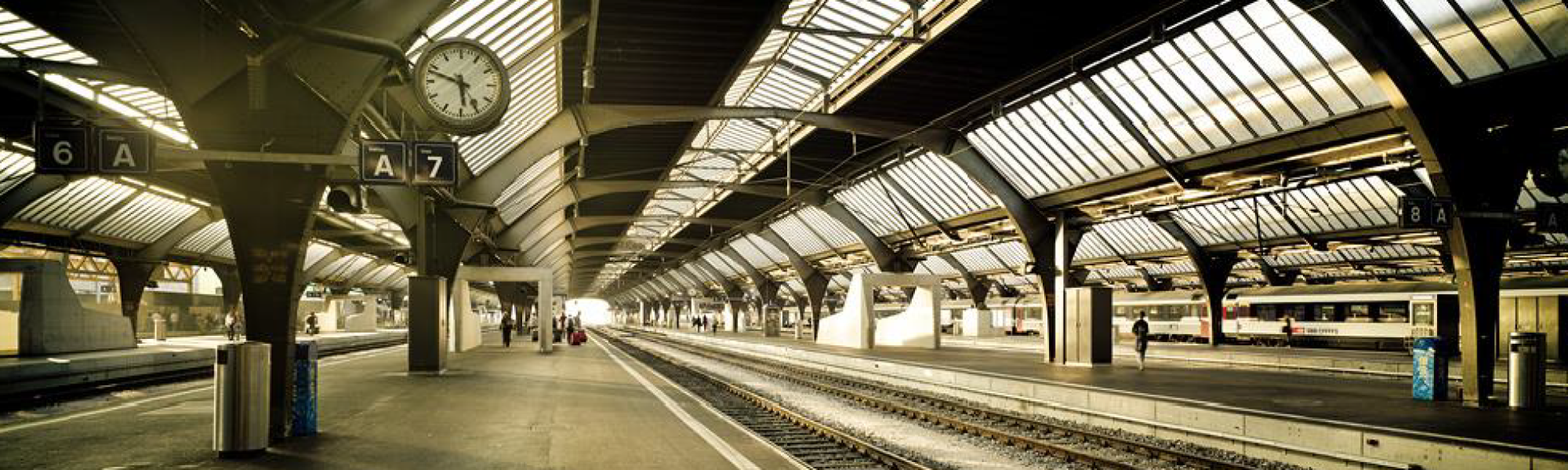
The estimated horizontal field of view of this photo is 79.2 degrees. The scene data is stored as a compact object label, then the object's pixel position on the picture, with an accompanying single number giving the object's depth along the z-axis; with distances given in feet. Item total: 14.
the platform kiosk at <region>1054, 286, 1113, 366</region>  90.74
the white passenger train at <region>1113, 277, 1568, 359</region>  95.67
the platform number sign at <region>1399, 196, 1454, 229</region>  51.96
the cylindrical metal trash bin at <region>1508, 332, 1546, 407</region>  50.67
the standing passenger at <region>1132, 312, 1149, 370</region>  82.74
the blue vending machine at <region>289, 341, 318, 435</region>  37.70
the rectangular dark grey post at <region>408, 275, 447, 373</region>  74.54
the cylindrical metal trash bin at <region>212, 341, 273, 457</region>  32.60
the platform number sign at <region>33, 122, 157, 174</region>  34.22
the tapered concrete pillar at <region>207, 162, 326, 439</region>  35.47
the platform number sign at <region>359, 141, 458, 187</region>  36.27
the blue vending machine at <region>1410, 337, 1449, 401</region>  55.16
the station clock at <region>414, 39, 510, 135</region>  38.96
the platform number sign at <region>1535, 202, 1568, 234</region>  52.39
